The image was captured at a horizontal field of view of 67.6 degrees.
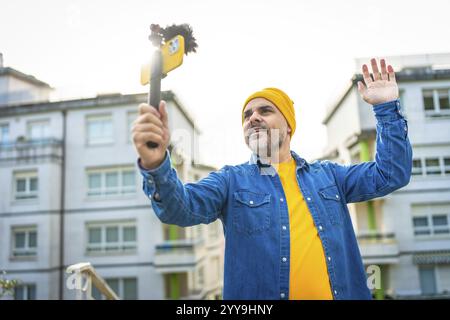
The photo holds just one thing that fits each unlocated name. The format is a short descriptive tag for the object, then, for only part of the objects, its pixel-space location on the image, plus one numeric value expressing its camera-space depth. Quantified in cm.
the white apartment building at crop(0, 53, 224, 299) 1005
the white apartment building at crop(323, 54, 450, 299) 907
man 89
